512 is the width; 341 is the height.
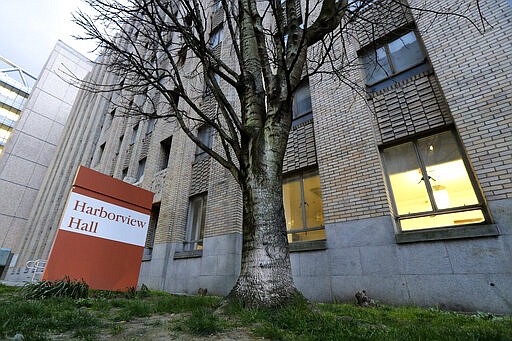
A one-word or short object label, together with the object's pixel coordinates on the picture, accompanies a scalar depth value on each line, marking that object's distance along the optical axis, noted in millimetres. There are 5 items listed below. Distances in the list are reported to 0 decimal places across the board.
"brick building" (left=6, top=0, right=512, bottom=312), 4605
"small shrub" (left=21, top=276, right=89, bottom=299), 4430
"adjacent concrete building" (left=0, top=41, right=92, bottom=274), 25328
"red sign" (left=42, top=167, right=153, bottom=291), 5535
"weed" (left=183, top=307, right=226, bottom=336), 2350
